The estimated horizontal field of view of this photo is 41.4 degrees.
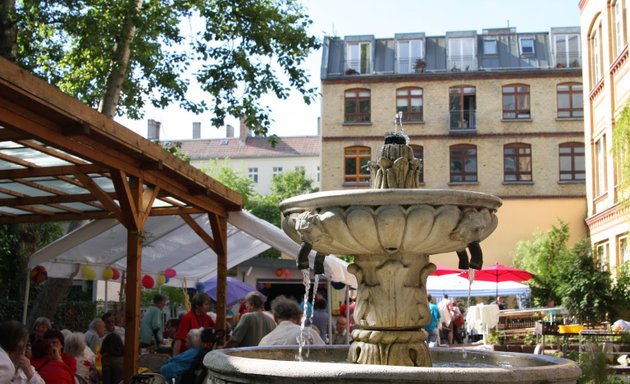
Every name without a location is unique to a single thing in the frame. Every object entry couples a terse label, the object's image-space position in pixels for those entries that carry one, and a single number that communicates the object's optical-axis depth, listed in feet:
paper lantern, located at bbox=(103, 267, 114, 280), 52.13
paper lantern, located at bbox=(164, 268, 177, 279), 57.77
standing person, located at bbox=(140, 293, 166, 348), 46.70
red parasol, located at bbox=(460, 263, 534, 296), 71.61
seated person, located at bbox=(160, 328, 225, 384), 27.89
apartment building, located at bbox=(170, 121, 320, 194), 246.68
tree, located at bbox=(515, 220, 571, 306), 113.82
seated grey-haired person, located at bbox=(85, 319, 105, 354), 39.14
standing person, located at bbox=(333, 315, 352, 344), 51.67
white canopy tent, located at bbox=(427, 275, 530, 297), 76.79
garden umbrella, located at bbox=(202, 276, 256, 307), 72.18
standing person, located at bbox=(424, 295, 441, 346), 61.29
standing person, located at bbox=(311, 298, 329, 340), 45.96
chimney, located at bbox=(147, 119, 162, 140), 258.98
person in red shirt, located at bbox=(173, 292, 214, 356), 36.96
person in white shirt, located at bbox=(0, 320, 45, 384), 20.06
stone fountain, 15.20
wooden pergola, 24.62
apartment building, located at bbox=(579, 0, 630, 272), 76.13
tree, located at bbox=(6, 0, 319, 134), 55.83
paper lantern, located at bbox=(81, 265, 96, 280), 49.37
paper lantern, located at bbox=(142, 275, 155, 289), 55.98
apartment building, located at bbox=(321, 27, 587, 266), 130.62
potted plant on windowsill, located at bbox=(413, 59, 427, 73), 137.49
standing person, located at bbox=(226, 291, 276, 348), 31.71
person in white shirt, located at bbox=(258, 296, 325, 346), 26.50
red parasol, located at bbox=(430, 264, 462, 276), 74.33
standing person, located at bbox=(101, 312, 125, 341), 42.16
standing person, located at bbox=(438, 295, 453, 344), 85.10
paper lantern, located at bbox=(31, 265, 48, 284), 44.34
